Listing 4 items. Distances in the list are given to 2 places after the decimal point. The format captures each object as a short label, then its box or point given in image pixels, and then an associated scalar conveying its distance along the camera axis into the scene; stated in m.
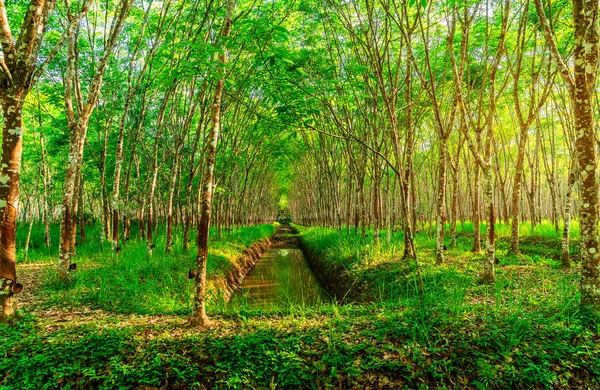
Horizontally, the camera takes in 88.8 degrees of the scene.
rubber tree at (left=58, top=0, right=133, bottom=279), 7.75
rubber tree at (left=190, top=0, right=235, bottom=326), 6.07
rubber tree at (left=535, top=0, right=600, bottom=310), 5.09
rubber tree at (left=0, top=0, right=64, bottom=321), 5.04
